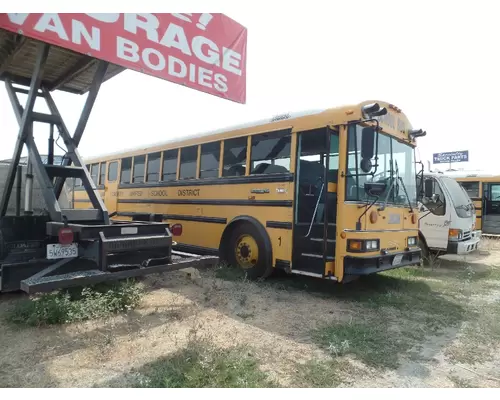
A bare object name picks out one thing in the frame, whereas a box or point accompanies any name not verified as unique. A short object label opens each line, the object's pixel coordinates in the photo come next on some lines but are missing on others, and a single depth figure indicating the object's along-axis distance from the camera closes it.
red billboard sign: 4.11
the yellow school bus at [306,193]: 4.64
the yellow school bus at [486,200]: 11.78
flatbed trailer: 3.83
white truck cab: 7.48
